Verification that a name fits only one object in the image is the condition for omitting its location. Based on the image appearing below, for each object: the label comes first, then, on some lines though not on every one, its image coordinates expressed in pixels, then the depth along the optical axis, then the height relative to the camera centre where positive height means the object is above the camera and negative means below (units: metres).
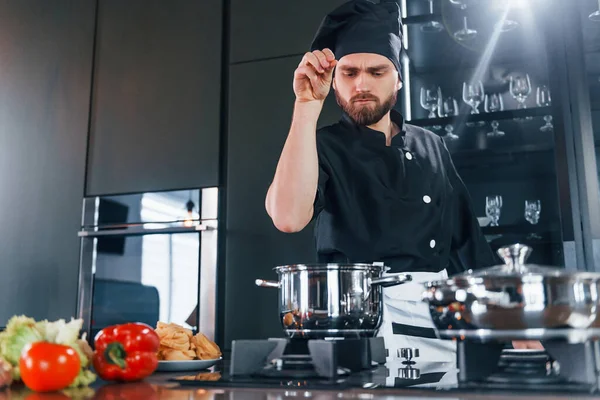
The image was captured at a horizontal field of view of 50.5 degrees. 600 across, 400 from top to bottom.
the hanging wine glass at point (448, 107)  2.21 +0.68
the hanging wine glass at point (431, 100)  2.23 +0.72
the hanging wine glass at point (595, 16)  2.06 +0.92
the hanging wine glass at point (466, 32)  2.19 +0.93
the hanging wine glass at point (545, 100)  2.08 +0.68
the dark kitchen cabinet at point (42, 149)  2.38 +0.62
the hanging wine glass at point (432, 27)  2.18 +0.95
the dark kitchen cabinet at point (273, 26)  2.18 +0.97
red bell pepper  0.78 -0.05
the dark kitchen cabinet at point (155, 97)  2.25 +0.77
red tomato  0.68 -0.06
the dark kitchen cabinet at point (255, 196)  2.06 +0.37
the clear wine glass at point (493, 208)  2.15 +0.33
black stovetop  0.65 -0.08
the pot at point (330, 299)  0.82 +0.01
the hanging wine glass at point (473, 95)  2.17 +0.71
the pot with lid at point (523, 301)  0.64 +0.00
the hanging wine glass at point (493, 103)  2.18 +0.69
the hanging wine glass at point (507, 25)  2.15 +0.94
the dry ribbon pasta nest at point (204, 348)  1.02 -0.06
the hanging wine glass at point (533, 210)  2.08 +0.31
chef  1.39 +0.28
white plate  0.95 -0.08
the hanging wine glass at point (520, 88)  2.14 +0.72
